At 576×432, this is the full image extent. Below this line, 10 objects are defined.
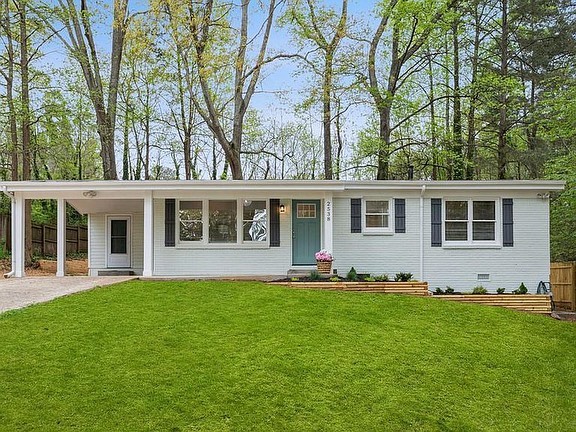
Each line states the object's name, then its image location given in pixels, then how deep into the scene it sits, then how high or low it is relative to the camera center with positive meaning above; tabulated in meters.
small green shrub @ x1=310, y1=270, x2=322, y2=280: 11.69 -1.29
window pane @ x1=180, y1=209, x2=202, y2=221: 13.25 +0.08
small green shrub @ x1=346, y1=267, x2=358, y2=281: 11.86 -1.31
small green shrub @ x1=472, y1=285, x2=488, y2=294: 12.15 -1.68
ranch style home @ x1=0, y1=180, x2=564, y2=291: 13.02 -0.36
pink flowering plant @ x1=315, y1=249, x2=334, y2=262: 12.04 -0.88
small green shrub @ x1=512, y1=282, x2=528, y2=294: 12.34 -1.70
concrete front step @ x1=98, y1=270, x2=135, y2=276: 14.48 -1.51
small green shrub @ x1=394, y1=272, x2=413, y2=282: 12.64 -1.44
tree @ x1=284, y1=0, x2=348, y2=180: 18.83 +6.68
